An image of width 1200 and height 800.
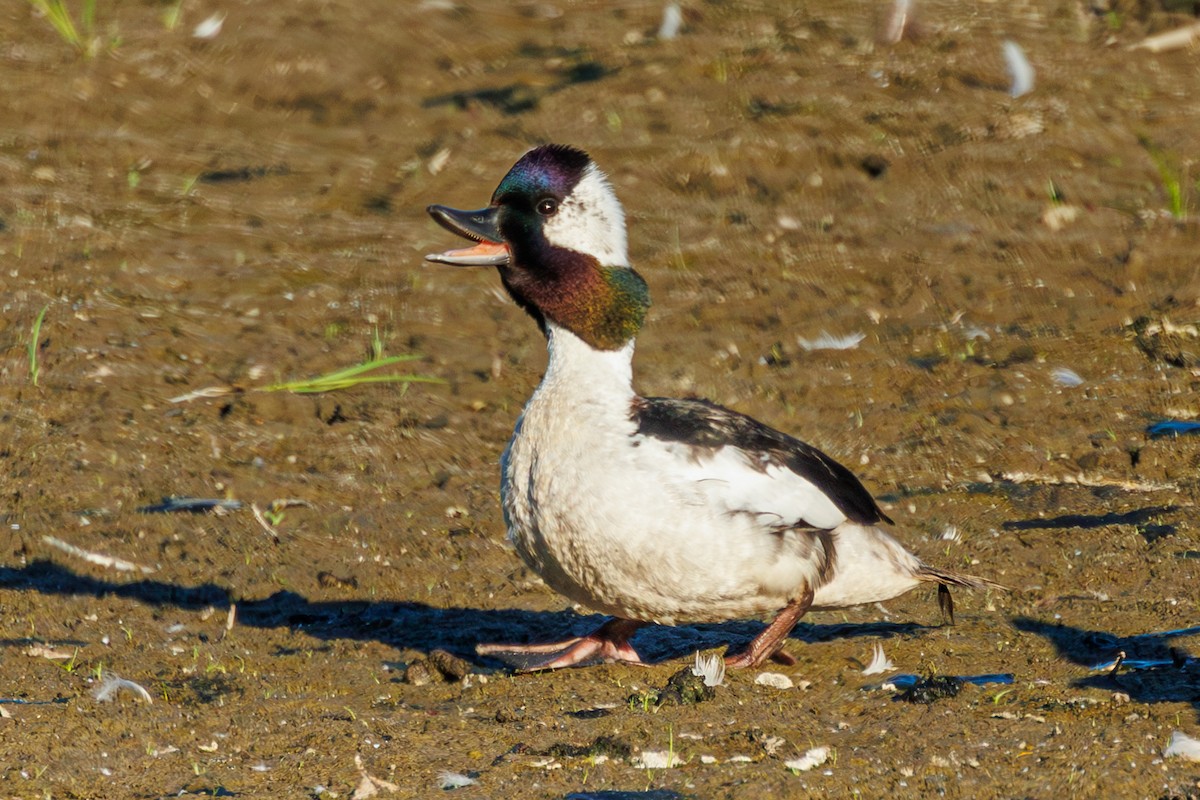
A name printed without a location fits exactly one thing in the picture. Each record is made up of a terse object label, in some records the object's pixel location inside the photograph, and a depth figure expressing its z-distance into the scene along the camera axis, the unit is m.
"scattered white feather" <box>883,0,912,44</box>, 20.97
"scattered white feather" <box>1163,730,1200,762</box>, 8.00
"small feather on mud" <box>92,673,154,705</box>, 8.98
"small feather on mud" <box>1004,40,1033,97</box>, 19.55
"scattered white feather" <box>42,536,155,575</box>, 10.99
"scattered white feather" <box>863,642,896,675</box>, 9.50
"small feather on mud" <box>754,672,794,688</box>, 9.42
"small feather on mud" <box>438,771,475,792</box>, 7.88
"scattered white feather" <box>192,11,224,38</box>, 20.83
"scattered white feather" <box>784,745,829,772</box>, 8.04
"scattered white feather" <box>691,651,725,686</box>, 9.18
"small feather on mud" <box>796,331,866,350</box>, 14.80
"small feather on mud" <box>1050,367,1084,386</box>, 13.99
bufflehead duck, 8.80
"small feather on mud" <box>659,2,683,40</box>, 21.28
